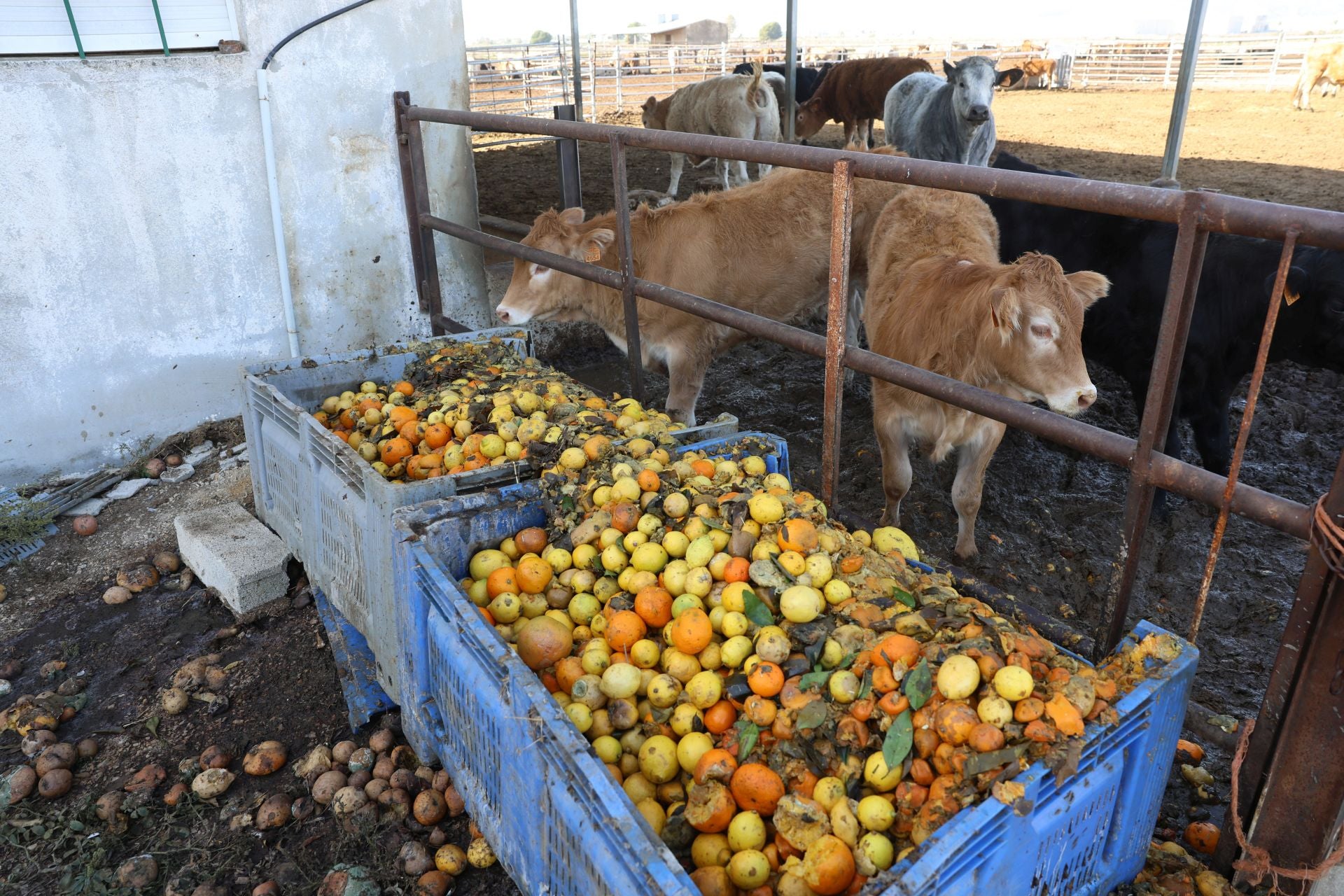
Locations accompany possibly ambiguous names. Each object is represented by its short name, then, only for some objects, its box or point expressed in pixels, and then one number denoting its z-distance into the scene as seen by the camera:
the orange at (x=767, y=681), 1.97
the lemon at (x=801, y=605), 2.10
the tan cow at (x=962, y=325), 3.12
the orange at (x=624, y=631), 2.21
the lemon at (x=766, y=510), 2.35
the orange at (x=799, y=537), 2.24
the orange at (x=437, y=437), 3.07
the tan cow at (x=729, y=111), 10.94
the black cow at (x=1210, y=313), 4.14
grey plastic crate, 2.59
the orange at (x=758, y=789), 1.79
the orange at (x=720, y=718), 2.00
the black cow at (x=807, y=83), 15.27
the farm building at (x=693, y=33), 58.25
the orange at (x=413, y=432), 3.14
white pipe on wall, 4.58
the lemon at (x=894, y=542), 2.52
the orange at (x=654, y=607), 2.25
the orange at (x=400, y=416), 3.21
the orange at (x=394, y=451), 3.06
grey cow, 8.67
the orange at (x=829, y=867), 1.62
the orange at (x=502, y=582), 2.37
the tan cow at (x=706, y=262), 4.81
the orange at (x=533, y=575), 2.38
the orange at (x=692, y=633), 2.11
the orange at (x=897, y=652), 1.88
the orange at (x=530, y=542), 2.54
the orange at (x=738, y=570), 2.23
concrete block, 3.44
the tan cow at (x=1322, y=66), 19.83
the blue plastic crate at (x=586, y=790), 1.53
